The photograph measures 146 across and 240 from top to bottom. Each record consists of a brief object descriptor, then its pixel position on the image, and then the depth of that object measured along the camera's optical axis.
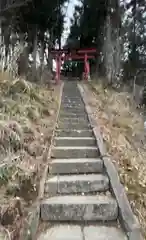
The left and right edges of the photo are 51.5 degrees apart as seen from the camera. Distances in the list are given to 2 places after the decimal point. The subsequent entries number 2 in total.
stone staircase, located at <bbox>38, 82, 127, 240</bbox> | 1.45
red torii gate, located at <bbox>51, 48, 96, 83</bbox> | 6.92
